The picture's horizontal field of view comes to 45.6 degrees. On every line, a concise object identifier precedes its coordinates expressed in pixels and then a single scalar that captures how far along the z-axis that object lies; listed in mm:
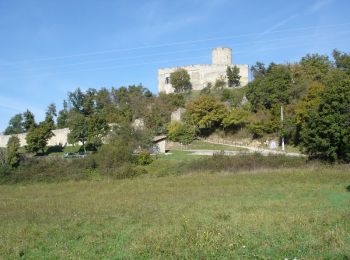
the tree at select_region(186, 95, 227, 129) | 56953
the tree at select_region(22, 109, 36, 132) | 65500
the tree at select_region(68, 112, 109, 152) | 58734
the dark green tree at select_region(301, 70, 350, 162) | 32125
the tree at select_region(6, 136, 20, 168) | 44219
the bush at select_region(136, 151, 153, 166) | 42103
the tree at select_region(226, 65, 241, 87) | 80000
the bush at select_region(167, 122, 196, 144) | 55500
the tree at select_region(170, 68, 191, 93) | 83062
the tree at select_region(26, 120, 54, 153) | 59844
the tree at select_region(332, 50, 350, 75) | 58031
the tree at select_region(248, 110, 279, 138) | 51188
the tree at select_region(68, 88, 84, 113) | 79625
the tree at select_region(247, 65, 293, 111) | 52969
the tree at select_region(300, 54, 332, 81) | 57406
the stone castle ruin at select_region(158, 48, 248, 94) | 85375
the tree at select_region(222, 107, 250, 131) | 54844
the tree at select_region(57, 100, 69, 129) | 82156
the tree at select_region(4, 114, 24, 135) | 92038
